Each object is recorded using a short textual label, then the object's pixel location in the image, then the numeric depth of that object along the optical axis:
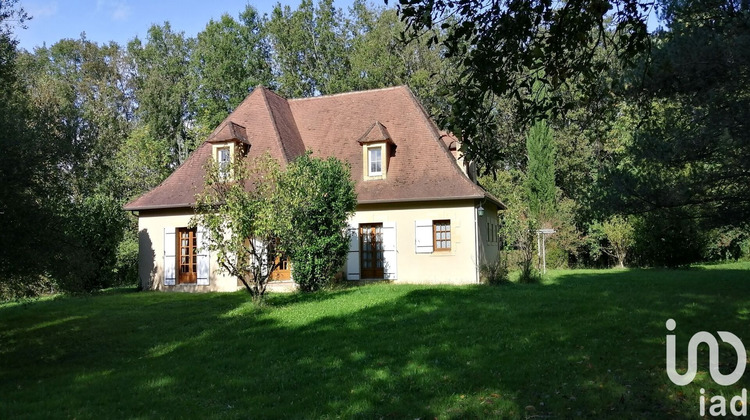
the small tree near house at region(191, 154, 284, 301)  10.86
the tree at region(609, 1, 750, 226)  8.66
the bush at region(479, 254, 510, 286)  14.88
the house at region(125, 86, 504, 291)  15.83
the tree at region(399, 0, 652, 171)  4.25
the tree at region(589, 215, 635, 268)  23.91
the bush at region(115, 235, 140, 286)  22.12
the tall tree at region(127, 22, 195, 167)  32.25
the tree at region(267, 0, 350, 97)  32.03
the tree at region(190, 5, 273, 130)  30.62
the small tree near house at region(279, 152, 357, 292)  13.21
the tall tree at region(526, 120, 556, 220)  26.58
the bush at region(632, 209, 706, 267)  22.08
